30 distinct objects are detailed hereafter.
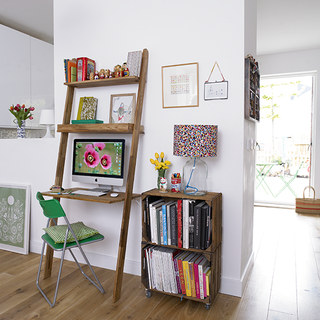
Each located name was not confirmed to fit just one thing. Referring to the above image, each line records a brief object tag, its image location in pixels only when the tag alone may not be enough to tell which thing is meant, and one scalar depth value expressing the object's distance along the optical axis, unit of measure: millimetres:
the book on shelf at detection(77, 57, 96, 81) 2527
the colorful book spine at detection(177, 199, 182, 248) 2068
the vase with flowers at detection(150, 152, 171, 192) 2262
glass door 5305
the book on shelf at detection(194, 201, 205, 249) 2010
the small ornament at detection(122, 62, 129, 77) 2367
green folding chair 2021
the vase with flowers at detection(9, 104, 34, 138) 3195
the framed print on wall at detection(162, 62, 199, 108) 2301
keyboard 2361
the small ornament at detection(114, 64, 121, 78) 2393
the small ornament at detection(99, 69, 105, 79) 2455
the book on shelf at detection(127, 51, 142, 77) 2354
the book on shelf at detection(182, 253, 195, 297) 2064
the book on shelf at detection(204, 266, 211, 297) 2003
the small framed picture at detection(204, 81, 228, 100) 2191
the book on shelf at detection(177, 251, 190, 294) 2088
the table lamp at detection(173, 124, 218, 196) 2010
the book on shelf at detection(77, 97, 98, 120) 2645
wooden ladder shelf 2195
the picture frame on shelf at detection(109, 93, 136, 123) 2504
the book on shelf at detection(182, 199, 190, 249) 2048
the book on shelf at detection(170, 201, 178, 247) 2100
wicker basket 4832
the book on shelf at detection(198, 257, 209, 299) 2020
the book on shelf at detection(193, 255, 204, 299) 2033
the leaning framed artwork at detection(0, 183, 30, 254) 3064
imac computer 2449
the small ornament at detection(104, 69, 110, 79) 2438
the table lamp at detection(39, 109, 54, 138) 3084
